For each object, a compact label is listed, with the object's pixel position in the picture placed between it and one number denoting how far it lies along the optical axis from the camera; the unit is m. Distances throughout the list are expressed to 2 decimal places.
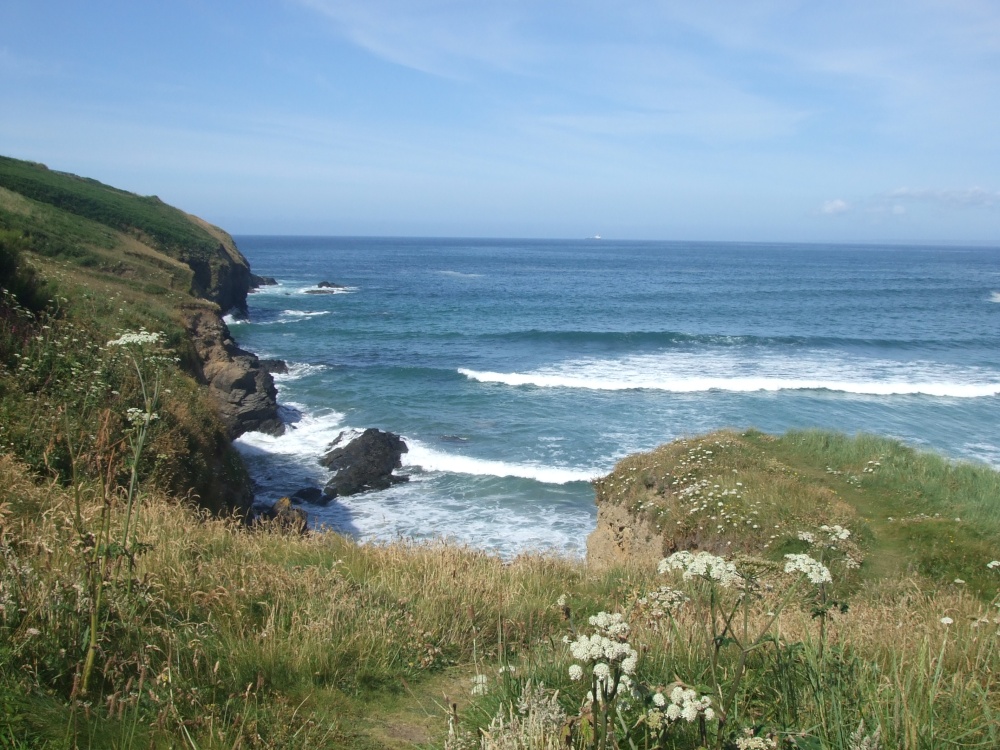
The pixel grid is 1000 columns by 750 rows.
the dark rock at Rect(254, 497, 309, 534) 7.84
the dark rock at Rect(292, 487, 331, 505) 19.13
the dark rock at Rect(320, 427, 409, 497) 20.09
